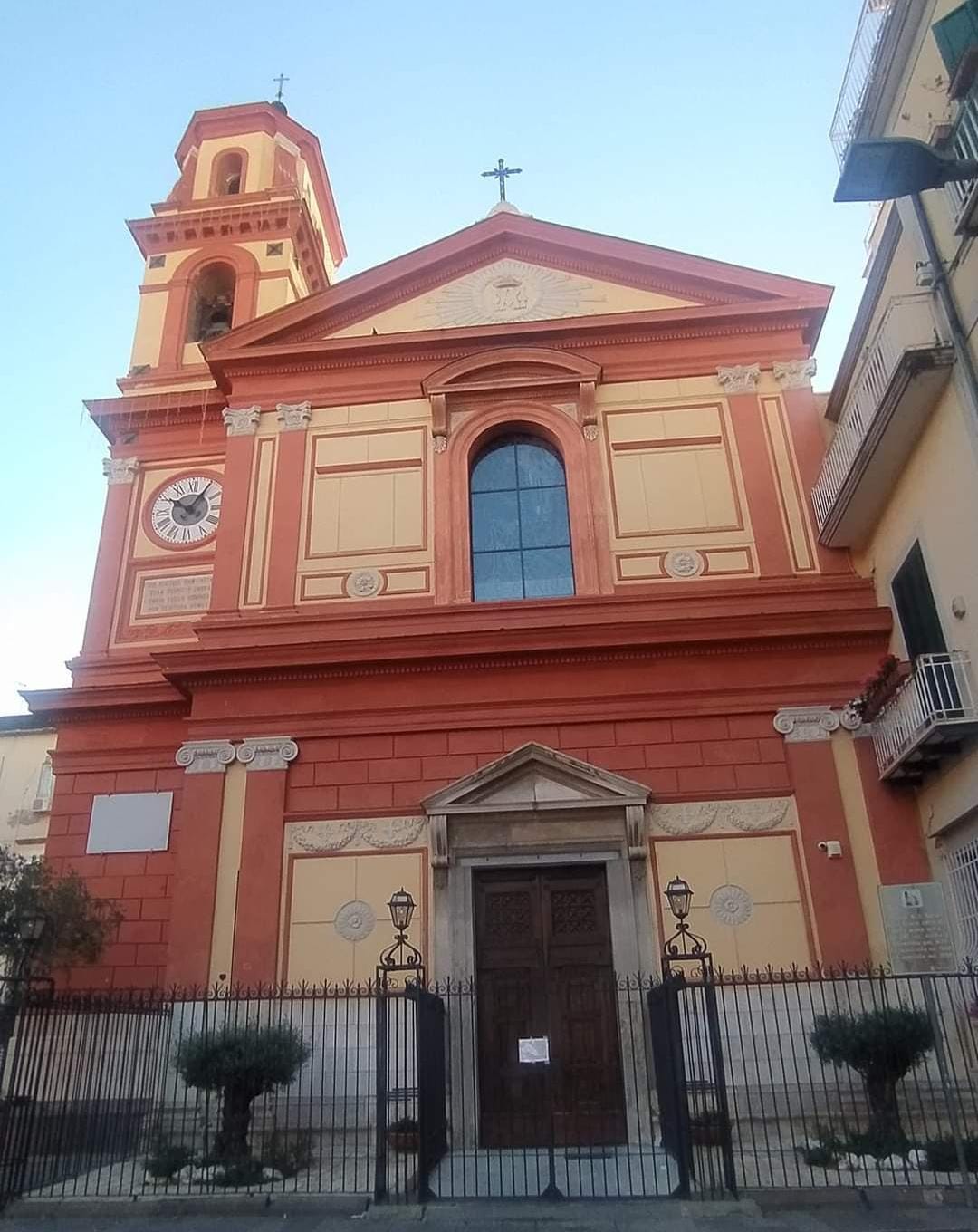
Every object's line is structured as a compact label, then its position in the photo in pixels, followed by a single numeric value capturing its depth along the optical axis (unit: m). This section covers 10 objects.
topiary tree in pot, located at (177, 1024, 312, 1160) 9.67
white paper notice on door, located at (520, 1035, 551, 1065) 8.95
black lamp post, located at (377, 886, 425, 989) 10.11
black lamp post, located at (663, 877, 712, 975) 9.53
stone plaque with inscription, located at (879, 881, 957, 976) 11.36
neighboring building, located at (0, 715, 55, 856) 28.31
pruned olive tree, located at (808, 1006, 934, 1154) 9.45
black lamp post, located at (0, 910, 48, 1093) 8.61
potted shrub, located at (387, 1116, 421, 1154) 9.67
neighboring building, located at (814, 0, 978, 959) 10.37
